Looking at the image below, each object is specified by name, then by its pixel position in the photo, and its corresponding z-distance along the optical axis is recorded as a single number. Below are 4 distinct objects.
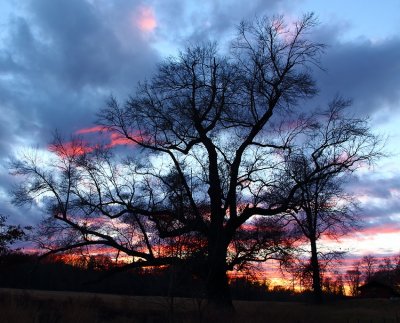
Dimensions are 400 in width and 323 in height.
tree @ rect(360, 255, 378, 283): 131.38
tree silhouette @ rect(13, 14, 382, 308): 27.64
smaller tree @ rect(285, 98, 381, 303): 28.87
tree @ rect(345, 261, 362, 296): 133.38
